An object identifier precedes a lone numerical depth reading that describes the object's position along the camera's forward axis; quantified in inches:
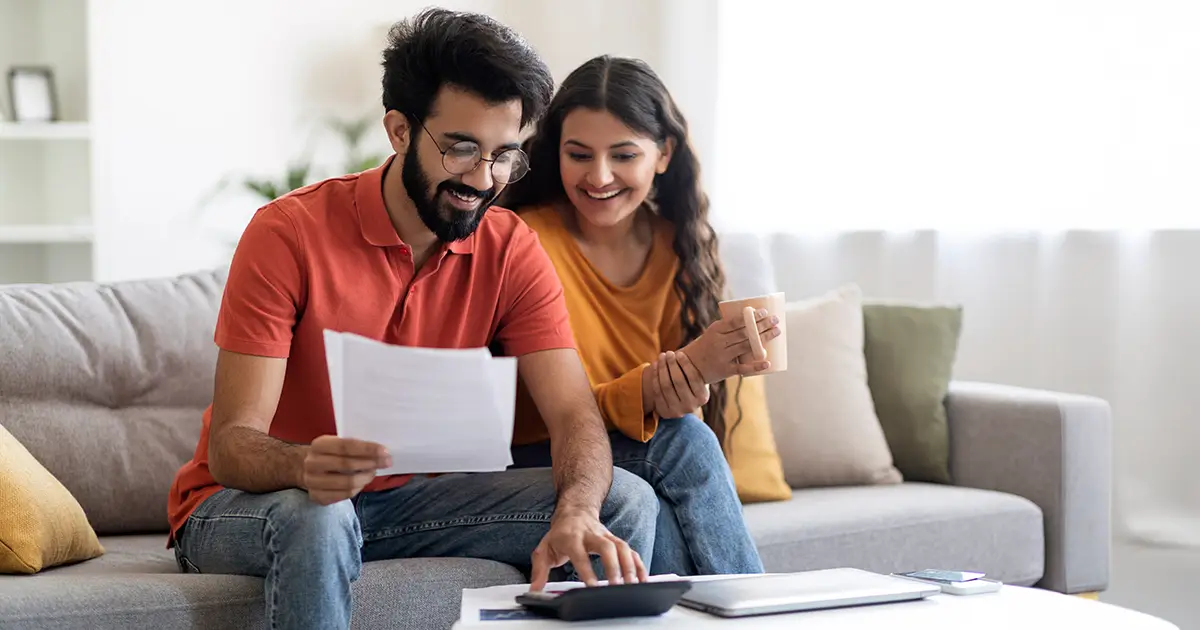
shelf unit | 166.4
